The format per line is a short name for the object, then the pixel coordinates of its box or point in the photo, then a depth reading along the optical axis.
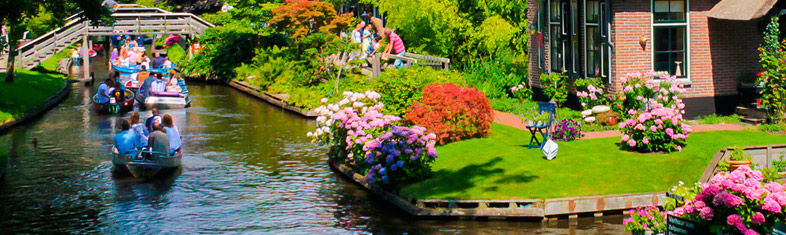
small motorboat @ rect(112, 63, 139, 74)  52.59
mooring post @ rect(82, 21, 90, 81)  50.33
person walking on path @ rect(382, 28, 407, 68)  36.84
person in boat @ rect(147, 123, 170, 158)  23.70
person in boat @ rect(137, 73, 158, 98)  39.62
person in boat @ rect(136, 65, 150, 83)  42.95
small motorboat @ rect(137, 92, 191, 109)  38.94
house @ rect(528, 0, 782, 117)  27.44
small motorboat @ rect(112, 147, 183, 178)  23.52
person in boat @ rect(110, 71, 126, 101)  37.22
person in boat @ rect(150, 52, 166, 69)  48.31
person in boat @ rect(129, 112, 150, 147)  24.20
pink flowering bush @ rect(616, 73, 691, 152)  22.00
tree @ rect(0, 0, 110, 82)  30.70
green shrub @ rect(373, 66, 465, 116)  27.55
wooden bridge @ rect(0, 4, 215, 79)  48.47
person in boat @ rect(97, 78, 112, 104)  36.91
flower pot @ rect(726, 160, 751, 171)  18.27
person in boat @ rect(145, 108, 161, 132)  24.82
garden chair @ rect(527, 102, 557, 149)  23.59
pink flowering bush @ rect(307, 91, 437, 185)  21.11
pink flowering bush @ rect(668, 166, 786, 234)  12.48
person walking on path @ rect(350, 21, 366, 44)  44.19
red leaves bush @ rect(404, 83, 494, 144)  25.48
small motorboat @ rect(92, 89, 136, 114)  37.09
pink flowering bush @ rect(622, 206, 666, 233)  13.93
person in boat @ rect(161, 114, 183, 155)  24.62
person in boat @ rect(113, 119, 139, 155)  23.66
